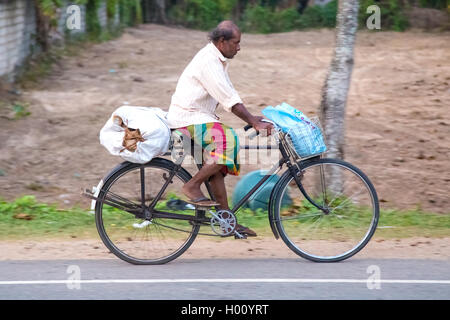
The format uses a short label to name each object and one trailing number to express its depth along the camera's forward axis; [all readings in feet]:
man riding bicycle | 36.04
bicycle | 38.14
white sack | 36.60
